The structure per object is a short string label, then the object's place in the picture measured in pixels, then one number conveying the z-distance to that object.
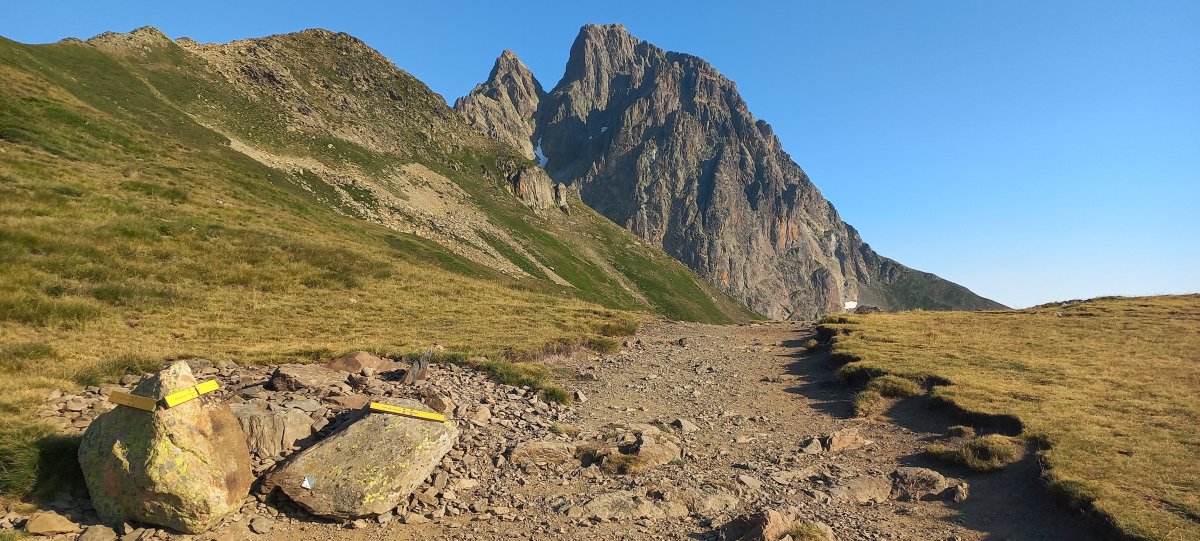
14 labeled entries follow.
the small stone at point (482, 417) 13.90
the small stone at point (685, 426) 16.30
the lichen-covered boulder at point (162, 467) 8.66
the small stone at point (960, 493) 12.14
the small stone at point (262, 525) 9.16
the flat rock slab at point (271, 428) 10.45
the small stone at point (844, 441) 15.66
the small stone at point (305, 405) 11.95
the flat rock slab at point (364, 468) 9.63
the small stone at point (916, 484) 12.50
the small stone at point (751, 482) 12.23
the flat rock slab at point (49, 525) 8.38
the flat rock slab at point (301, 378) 13.59
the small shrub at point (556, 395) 17.58
